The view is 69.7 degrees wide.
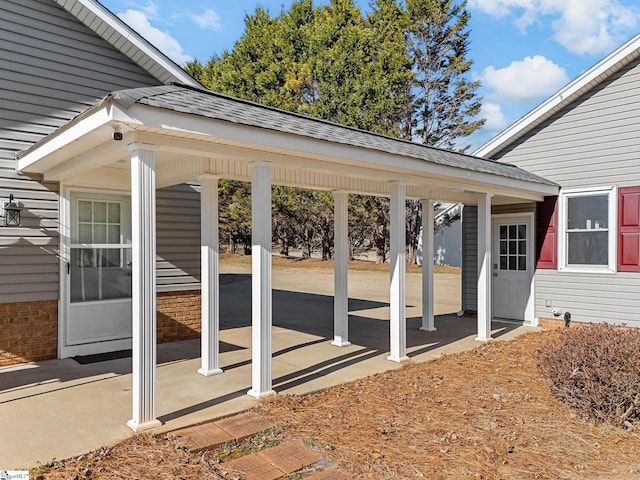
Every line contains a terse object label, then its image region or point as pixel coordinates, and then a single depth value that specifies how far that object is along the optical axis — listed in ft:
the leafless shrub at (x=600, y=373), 14.14
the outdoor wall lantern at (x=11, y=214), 19.45
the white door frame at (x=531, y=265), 31.35
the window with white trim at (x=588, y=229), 27.94
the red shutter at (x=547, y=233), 30.45
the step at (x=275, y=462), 11.23
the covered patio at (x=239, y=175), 13.25
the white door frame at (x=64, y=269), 21.27
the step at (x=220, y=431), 12.49
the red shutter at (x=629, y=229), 26.76
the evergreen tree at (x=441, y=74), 73.20
